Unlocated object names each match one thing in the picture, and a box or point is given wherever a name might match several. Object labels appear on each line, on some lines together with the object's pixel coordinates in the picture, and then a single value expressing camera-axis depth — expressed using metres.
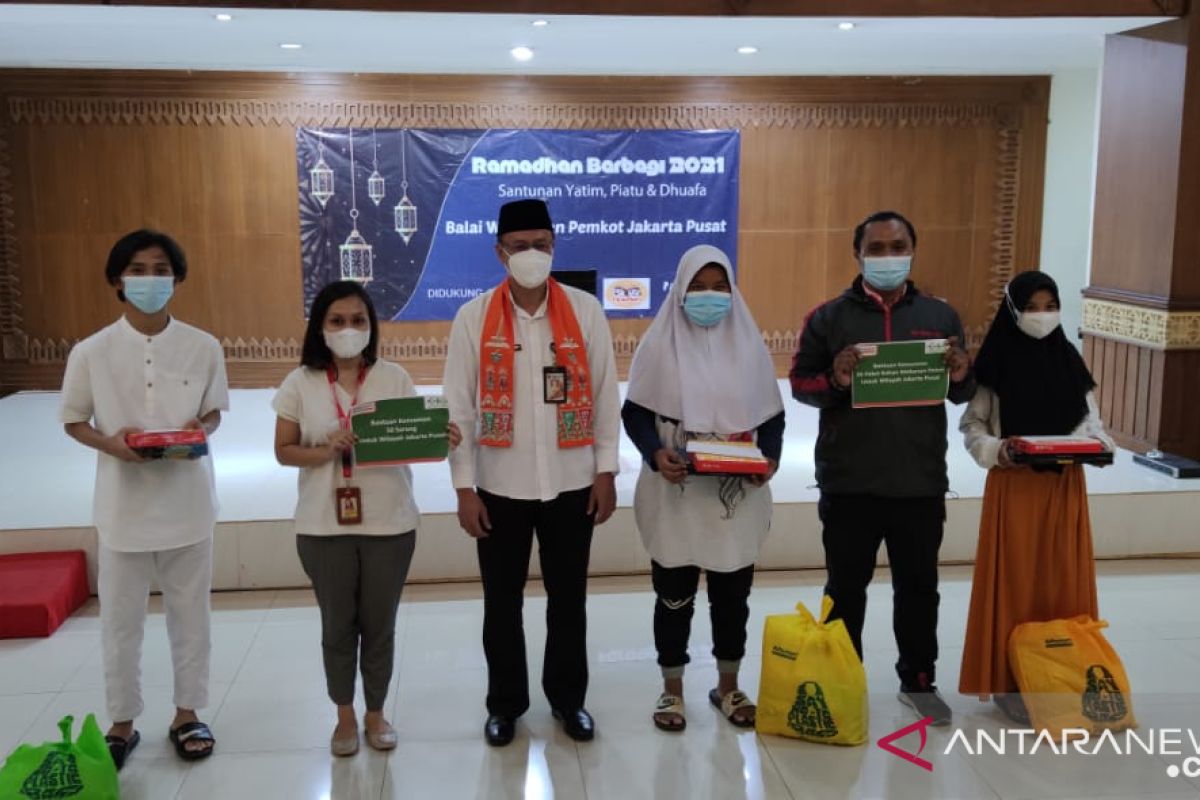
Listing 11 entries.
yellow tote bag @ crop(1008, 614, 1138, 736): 2.88
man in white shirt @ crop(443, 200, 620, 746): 2.74
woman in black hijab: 2.89
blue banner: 7.88
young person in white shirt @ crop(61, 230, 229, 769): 2.66
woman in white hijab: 2.82
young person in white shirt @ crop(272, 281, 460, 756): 2.68
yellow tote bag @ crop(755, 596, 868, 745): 2.84
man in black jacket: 2.84
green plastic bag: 2.39
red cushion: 3.70
